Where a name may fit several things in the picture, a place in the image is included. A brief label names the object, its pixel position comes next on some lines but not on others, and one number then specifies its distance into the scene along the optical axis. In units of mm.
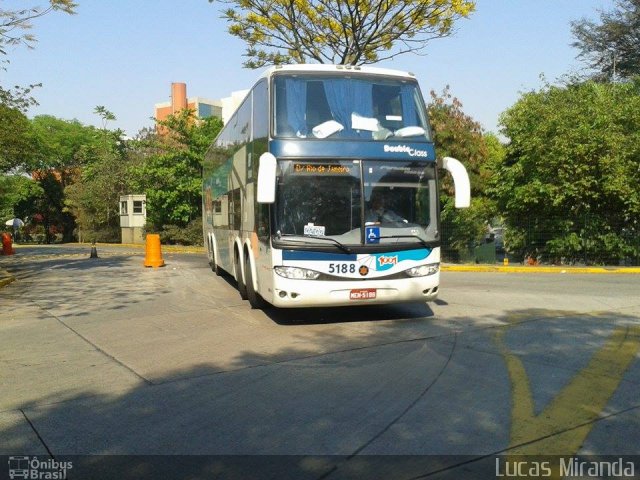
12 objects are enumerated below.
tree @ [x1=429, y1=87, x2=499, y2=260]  24047
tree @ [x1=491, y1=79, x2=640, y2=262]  19688
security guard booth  44062
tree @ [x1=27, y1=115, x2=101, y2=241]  60031
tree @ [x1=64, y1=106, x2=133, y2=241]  47531
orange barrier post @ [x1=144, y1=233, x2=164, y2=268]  20547
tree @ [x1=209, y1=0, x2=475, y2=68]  18203
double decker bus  8938
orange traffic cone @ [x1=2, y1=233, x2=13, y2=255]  30188
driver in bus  9086
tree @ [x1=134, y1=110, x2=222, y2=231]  34094
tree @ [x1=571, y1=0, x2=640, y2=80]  36625
